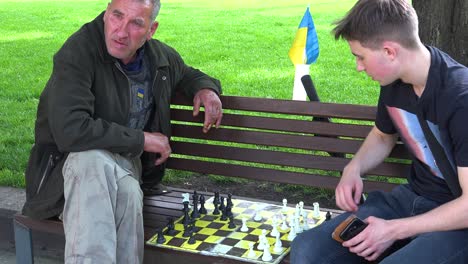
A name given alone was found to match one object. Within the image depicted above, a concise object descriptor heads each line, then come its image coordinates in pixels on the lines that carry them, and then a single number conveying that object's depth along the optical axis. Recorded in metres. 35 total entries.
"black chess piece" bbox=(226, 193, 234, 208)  3.82
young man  2.84
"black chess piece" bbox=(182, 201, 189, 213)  3.73
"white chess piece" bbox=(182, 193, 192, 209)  3.92
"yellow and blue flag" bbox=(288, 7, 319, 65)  6.23
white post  6.27
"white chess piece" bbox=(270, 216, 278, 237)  3.53
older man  3.30
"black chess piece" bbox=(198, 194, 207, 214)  3.87
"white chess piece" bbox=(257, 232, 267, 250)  3.38
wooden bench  3.79
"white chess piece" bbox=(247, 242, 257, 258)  3.33
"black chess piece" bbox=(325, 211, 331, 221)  3.66
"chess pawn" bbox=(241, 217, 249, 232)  3.64
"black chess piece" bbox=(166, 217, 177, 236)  3.59
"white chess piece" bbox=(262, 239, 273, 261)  3.30
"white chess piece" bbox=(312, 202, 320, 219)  3.82
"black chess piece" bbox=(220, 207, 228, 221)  3.80
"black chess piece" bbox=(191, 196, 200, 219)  3.78
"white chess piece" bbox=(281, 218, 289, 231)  3.66
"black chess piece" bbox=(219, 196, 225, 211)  3.86
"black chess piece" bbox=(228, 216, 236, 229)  3.68
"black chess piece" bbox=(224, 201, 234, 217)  3.80
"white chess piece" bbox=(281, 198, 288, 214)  3.94
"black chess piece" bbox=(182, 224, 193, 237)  3.56
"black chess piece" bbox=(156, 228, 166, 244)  3.49
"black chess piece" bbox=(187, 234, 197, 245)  3.47
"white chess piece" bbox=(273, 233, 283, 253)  3.38
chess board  3.39
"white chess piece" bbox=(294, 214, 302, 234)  3.58
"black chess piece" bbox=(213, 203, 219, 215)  3.88
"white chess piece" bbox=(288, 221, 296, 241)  3.53
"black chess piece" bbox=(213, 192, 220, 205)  3.91
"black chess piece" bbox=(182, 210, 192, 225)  3.66
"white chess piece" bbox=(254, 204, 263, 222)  3.79
